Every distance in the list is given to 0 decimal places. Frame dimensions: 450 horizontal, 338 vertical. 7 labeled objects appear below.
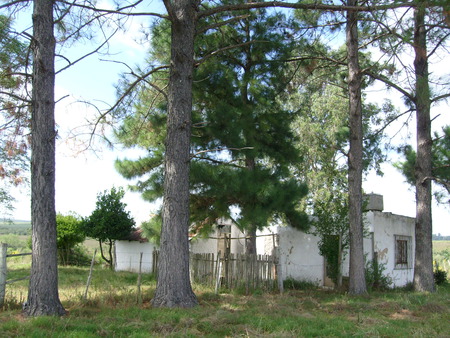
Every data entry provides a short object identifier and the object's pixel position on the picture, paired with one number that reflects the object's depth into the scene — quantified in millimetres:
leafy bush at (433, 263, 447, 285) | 20070
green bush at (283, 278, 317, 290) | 14812
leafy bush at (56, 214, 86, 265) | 23766
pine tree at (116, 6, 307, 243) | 12430
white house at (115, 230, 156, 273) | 23469
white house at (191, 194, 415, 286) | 16047
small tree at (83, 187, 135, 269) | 22953
